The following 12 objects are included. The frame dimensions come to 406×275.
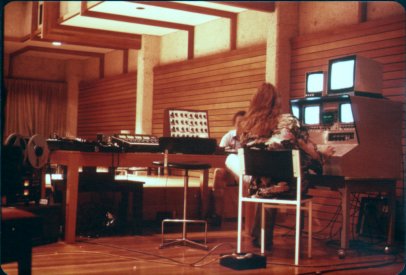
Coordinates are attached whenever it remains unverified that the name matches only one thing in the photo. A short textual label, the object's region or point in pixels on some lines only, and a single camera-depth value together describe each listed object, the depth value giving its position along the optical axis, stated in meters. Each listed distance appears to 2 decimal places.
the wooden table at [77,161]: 4.89
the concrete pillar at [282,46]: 7.34
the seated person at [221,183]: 6.37
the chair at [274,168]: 4.08
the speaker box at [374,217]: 5.48
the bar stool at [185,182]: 4.54
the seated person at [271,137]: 4.44
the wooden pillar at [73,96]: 14.94
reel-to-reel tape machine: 4.66
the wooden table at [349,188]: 4.57
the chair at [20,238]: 2.28
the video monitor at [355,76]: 4.96
